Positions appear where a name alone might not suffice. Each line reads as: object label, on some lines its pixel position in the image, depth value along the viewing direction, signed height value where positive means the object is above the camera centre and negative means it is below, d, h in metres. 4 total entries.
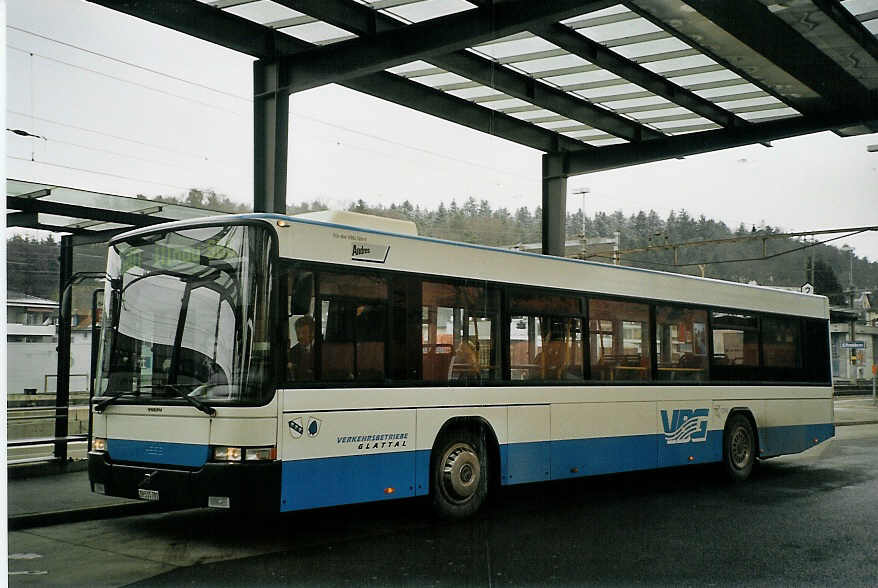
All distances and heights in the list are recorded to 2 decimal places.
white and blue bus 7.91 -0.08
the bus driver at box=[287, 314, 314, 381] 8.11 +0.06
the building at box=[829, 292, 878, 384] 15.13 +0.51
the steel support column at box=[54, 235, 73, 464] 10.79 -0.19
